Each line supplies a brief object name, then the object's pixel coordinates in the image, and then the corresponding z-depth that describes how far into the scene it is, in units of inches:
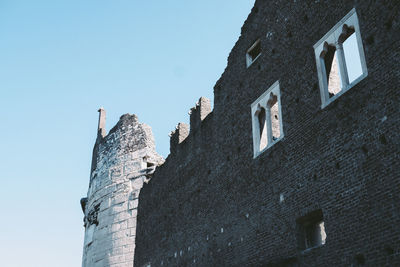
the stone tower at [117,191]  631.8
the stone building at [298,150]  285.9
